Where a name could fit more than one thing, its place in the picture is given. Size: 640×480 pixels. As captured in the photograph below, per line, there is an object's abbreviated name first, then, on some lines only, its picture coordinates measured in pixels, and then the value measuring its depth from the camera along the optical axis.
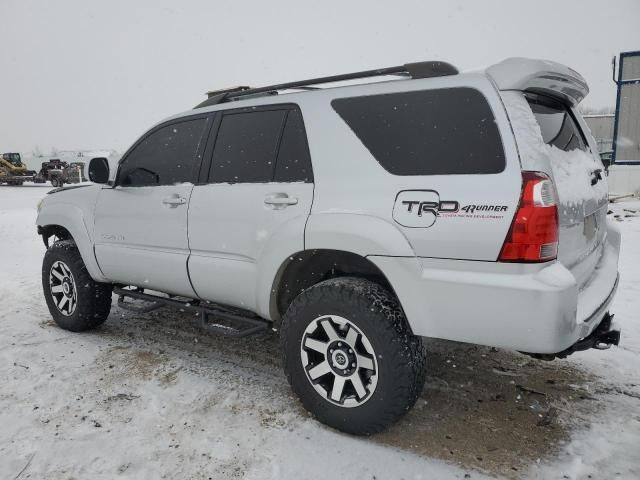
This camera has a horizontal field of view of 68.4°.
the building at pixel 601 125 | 34.31
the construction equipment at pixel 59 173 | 27.77
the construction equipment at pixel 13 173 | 28.97
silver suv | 2.19
